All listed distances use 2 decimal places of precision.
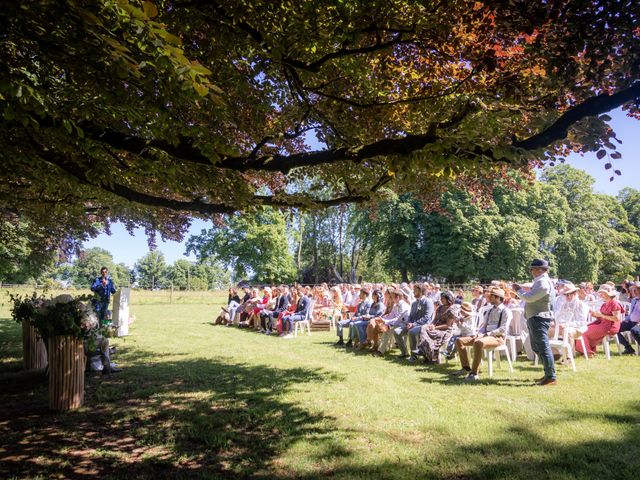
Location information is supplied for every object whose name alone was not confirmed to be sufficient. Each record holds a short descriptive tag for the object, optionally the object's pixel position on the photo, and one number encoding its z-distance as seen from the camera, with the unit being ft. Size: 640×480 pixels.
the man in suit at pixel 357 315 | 38.31
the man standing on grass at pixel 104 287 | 40.14
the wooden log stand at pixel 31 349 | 27.17
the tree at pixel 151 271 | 412.77
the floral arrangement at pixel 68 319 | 18.67
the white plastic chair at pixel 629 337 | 32.76
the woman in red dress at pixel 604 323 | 29.76
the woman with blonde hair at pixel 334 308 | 53.52
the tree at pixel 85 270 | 377.46
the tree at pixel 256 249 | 155.12
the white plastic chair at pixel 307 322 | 46.62
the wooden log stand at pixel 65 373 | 18.40
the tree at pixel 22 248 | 39.14
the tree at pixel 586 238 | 132.46
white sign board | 44.64
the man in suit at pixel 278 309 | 49.73
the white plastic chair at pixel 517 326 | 30.62
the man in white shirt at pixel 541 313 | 21.86
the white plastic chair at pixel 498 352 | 24.29
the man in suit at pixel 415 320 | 30.32
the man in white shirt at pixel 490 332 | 24.34
